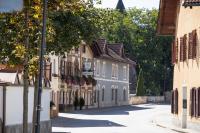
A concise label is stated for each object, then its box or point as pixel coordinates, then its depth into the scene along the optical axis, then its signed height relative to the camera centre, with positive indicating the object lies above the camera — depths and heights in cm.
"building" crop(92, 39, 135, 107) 7394 +127
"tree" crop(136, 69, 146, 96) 9544 -39
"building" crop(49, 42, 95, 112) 5418 +60
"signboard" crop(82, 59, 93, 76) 6825 +176
